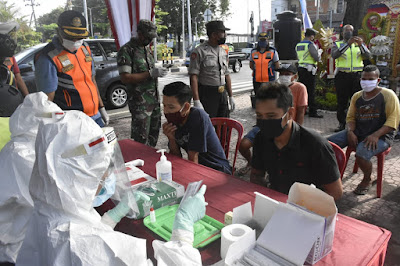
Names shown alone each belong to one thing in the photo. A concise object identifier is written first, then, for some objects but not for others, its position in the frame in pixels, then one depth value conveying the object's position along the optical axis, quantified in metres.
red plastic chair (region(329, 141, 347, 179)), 2.17
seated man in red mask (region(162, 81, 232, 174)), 2.32
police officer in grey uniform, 3.68
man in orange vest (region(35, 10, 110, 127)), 2.69
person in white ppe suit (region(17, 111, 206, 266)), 0.90
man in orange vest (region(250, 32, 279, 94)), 6.04
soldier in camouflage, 3.30
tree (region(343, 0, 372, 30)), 8.20
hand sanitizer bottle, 1.81
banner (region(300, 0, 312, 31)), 7.74
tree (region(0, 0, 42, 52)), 20.36
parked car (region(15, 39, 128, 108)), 6.92
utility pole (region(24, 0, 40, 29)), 35.00
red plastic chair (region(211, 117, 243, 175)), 3.10
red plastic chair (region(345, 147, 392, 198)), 3.05
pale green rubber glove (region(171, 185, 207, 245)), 1.12
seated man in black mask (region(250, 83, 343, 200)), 1.84
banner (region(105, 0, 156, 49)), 4.04
